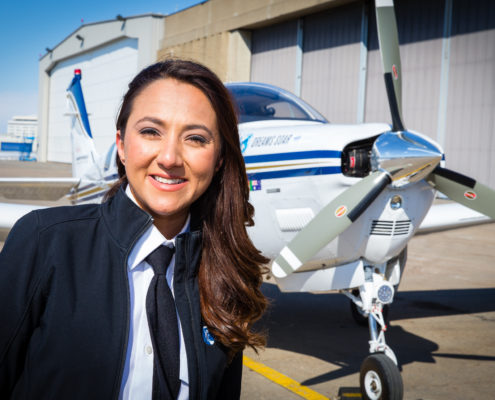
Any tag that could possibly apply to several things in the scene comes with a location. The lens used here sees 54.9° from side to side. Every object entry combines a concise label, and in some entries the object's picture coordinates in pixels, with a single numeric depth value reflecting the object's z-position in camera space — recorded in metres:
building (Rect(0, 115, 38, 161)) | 68.38
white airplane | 3.54
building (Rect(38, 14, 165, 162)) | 30.30
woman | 1.12
